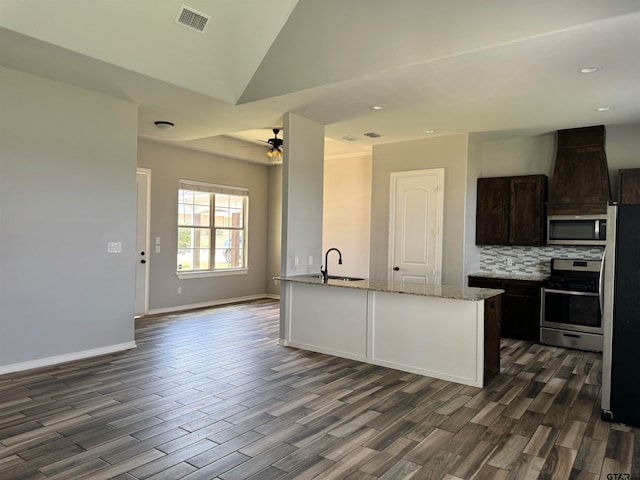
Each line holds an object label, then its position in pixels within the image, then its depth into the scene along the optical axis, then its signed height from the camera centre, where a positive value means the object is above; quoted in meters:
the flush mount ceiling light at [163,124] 5.77 +1.50
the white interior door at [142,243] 6.95 -0.10
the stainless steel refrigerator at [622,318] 3.13 -0.54
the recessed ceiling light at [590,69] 3.59 +1.43
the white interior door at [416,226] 6.23 +0.21
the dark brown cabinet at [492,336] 4.02 -0.89
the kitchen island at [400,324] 4.01 -0.86
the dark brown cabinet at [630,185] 5.14 +0.68
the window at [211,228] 7.68 +0.18
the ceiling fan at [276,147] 6.74 +1.42
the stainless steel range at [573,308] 5.22 -0.79
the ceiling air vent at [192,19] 3.77 +1.91
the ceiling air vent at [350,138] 6.23 +1.46
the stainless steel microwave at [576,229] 5.35 +0.17
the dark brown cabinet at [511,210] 5.83 +0.42
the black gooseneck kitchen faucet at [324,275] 5.16 -0.42
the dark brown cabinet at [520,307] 5.62 -0.85
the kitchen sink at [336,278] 5.16 -0.47
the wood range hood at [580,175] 5.36 +0.84
